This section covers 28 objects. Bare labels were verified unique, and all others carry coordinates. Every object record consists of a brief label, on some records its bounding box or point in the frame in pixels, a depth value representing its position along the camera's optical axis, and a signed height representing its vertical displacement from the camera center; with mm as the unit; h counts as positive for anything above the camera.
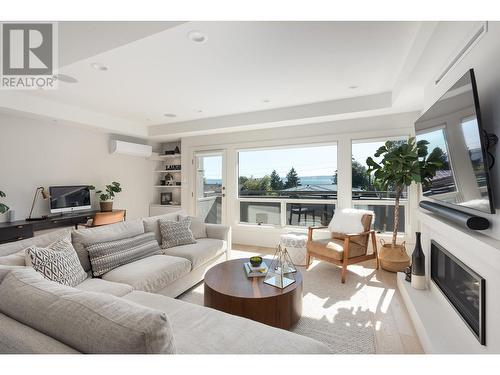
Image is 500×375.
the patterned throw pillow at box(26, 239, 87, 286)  1699 -545
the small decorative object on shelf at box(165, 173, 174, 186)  5992 +209
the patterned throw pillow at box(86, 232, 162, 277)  2188 -628
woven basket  3225 -943
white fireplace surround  1328 -879
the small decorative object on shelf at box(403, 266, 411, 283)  2588 -946
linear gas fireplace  1476 -741
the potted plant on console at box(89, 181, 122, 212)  4562 -140
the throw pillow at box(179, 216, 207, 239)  3473 -576
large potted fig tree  2320 +200
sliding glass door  5254 +33
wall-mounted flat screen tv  1365 +267
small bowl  2438 -740
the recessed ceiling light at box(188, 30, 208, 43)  1984 +1258
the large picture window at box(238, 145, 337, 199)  4363 +287
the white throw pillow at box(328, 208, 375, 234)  3410 -490
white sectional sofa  901 -770
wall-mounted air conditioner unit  4887 +817
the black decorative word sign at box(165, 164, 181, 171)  5915 +500
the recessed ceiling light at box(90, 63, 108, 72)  2555 +1286
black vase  2385 -815
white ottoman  3670 -917
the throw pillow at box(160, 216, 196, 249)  3041 -586
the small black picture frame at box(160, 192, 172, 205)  6000 -258
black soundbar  1425 -194
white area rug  1921 -1184
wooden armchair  3037 -787
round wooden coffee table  1882 -882
